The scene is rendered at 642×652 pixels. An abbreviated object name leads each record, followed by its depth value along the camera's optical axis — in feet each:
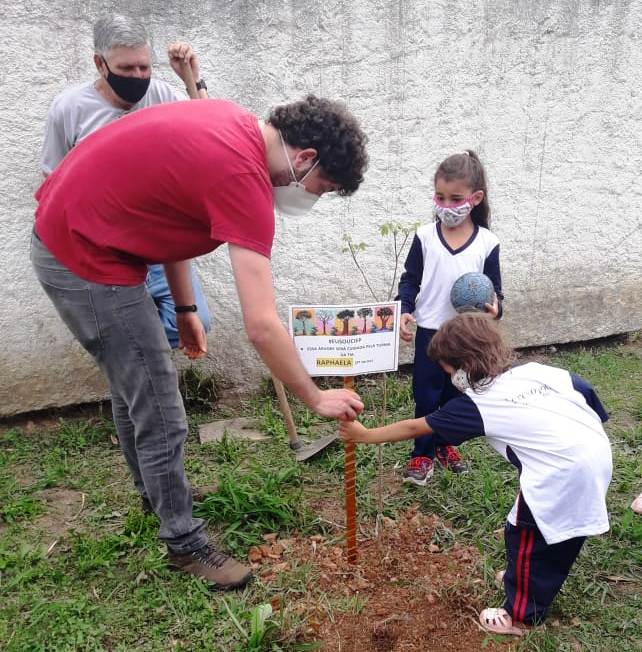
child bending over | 6.96
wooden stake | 8.07
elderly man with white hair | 9.46
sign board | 7.52
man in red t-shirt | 6.31
